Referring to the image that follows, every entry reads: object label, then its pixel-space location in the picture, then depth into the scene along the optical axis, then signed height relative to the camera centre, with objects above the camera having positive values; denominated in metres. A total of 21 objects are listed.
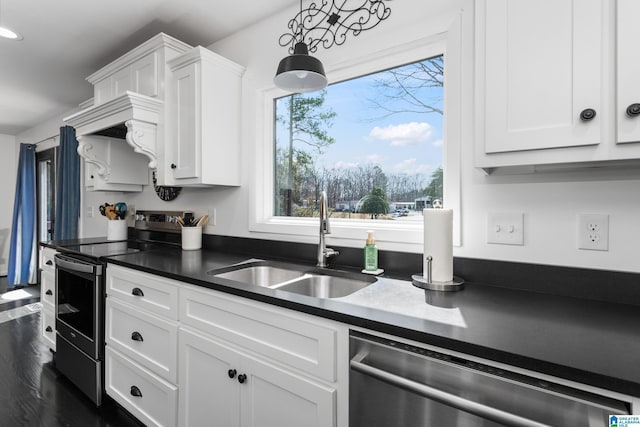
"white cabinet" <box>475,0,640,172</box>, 0.88 +0.38
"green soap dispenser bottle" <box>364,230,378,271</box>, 1.55 -0.21
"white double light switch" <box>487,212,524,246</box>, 1.28 -0.07
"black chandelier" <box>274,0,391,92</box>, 1.38 +1.01
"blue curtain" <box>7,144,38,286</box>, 4.80 -0.18
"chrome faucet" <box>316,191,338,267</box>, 1.68 -0.13
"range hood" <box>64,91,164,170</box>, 2.14 +0.65
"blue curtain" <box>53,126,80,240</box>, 3.78 +0.28
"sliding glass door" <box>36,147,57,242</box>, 4.86 +0.29
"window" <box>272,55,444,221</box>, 1.64 +0.38
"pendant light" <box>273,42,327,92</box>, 1.36 +0.61
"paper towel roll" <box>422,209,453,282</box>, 1.28 -0.13
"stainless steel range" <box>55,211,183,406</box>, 1.95 -0.67
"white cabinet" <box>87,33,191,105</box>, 2.19 +1.04
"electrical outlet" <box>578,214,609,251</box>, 1.12 -0.07
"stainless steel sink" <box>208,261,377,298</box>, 1.54 -0.35
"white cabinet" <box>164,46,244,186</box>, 2.04 +0.59
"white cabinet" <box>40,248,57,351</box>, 2.48 -0.67
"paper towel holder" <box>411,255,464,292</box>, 1.25 -0.29
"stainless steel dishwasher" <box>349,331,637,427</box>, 0.68 -0.44
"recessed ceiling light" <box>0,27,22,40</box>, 2.21 +1.24
